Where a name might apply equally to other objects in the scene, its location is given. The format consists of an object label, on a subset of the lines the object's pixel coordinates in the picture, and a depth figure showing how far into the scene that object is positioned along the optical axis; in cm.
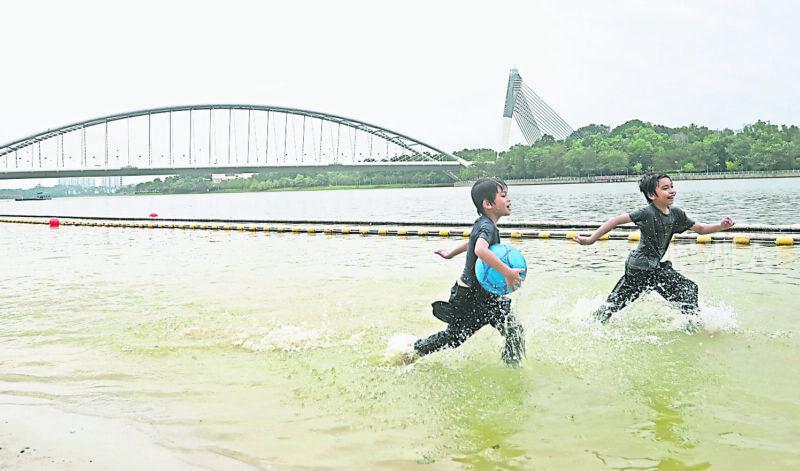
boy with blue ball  566
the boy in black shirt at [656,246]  697
